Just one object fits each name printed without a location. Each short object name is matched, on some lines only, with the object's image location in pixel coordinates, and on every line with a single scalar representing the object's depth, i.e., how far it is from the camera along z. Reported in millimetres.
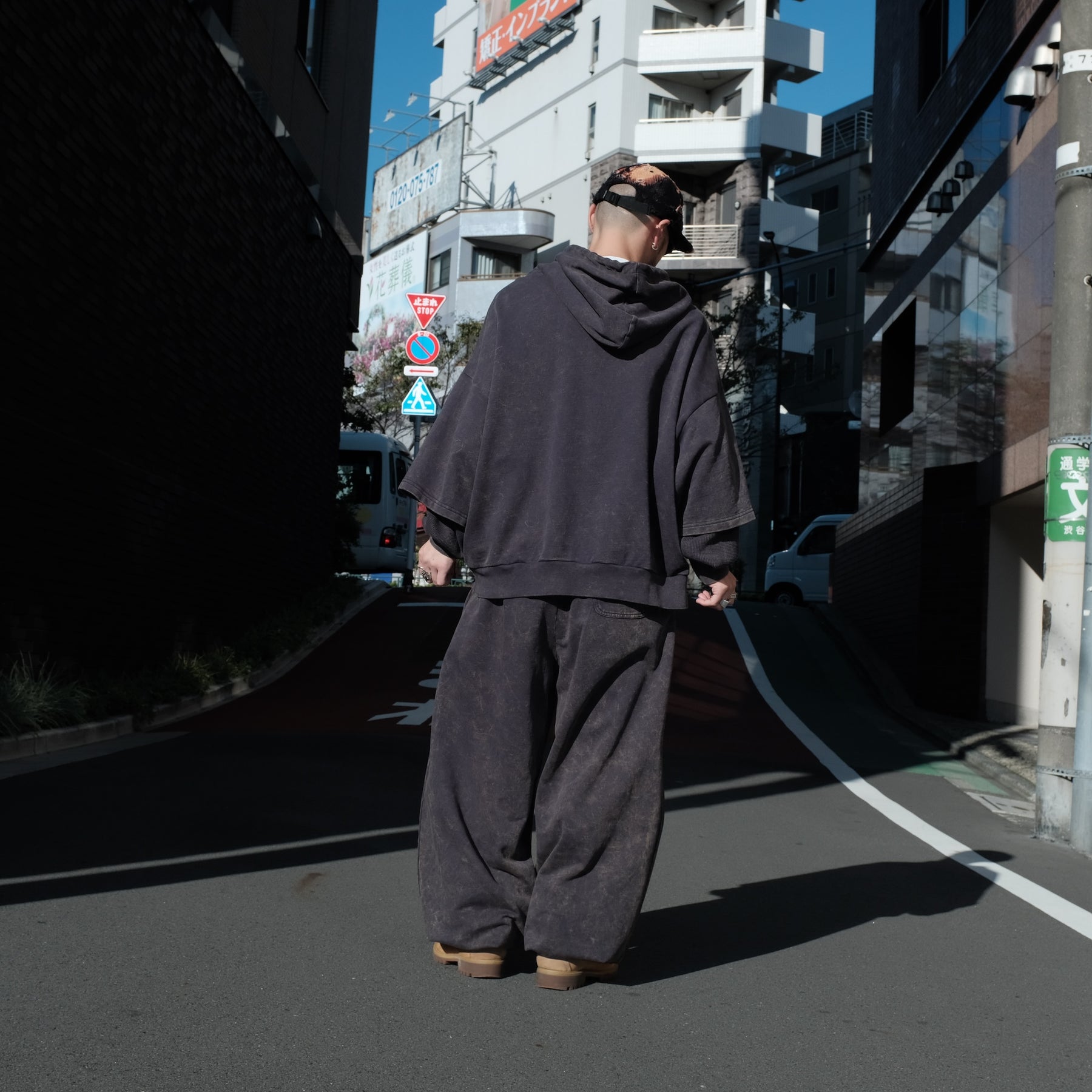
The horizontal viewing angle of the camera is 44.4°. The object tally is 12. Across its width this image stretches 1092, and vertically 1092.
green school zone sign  6434
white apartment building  46406
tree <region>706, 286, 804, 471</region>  41094
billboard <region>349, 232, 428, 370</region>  57656
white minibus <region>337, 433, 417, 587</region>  24328
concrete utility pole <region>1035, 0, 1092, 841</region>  6457
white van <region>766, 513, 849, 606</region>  26844
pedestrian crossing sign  20422
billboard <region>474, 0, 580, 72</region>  52469
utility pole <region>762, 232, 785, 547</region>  40238
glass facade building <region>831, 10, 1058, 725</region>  11508
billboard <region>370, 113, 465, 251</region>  56188
